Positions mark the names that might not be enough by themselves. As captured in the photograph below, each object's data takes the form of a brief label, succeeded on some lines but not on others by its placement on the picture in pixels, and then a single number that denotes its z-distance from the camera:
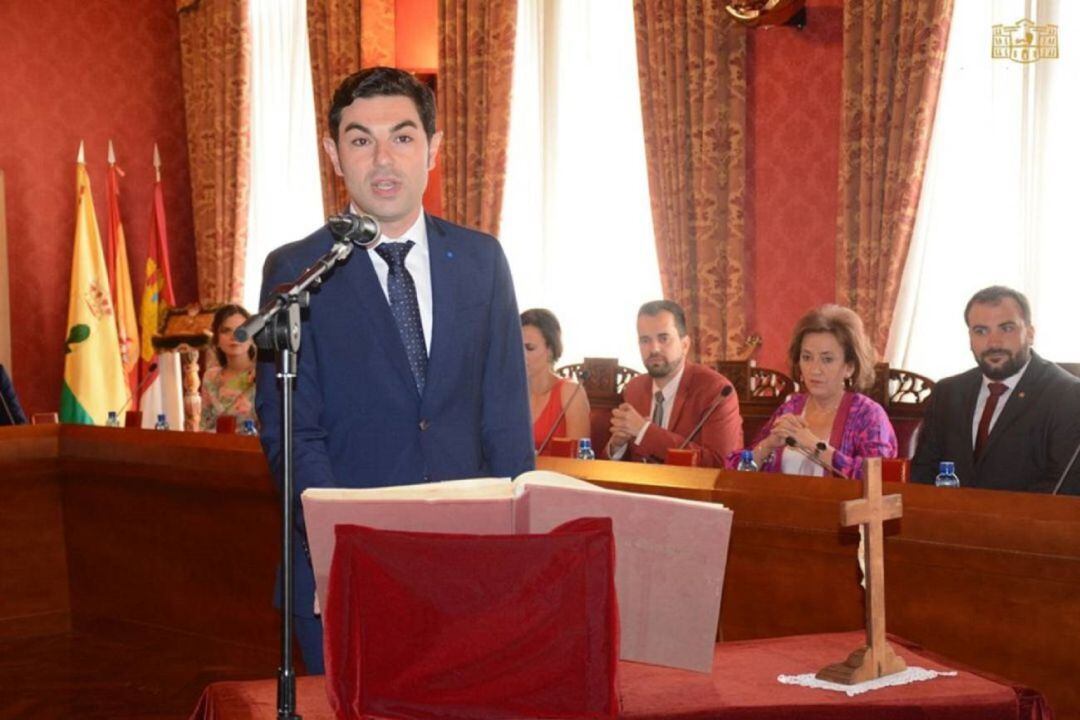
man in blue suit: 1.96
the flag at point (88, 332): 8.34
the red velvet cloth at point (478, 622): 1.54
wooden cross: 1.86
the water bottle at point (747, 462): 3.82
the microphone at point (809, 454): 3.82
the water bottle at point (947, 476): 3.53
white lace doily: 1.83
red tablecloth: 1.76
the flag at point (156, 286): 8.73
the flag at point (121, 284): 8.58
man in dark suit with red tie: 3.96
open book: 1.59
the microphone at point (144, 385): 8.23
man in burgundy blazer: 4.61
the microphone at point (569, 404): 4.51
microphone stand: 1.62
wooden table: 2.58
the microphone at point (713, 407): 4.42
